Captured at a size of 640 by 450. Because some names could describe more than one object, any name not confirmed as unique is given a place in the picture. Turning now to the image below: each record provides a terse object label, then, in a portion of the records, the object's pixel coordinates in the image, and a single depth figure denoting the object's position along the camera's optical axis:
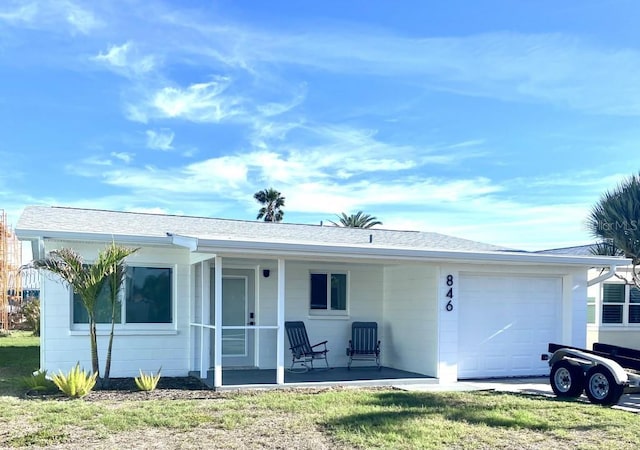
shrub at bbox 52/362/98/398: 9.08
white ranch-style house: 10.86
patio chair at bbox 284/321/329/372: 12.38
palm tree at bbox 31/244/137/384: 9.66
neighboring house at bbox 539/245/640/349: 15.83
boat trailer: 8.90
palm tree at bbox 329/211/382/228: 39.78
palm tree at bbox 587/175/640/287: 15.64
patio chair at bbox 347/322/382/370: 13.07
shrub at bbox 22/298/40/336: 22.77
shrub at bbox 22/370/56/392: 9.68
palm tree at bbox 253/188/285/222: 39.88
